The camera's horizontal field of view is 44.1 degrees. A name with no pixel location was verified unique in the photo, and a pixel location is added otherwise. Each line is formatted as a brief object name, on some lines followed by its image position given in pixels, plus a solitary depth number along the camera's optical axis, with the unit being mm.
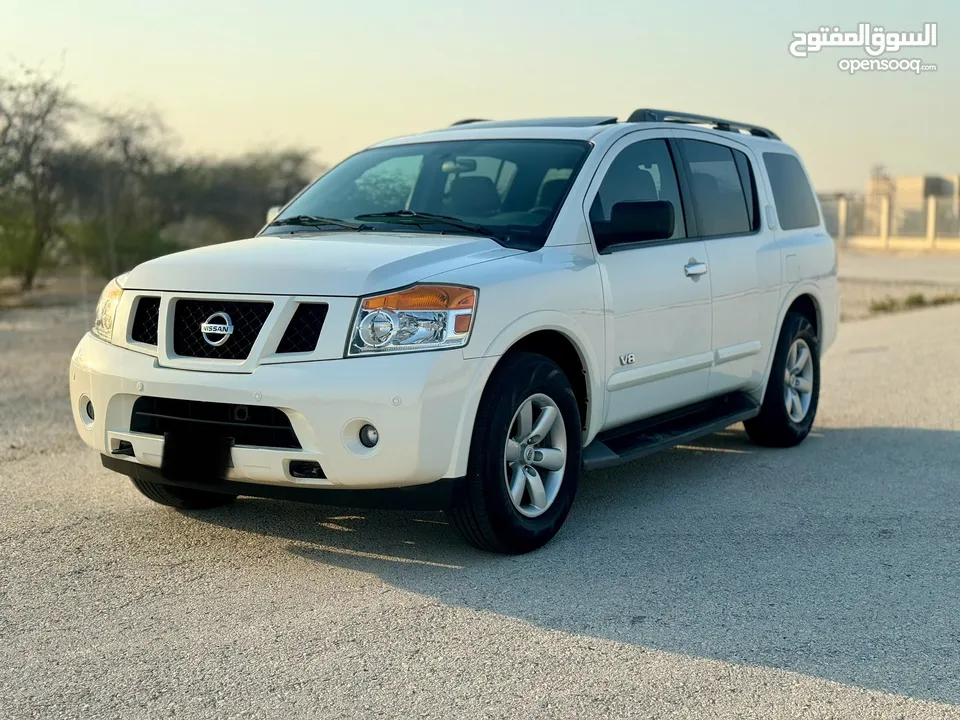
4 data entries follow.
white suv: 4559
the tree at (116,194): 21719
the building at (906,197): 49781
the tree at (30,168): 20156
